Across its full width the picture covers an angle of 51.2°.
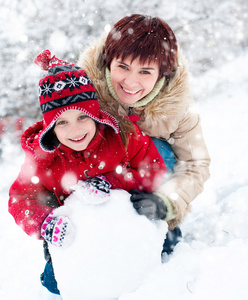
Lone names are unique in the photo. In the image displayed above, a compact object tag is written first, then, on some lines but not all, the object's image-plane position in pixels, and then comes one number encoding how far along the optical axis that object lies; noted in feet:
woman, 5.55
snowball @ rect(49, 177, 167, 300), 4.20
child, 4.61
